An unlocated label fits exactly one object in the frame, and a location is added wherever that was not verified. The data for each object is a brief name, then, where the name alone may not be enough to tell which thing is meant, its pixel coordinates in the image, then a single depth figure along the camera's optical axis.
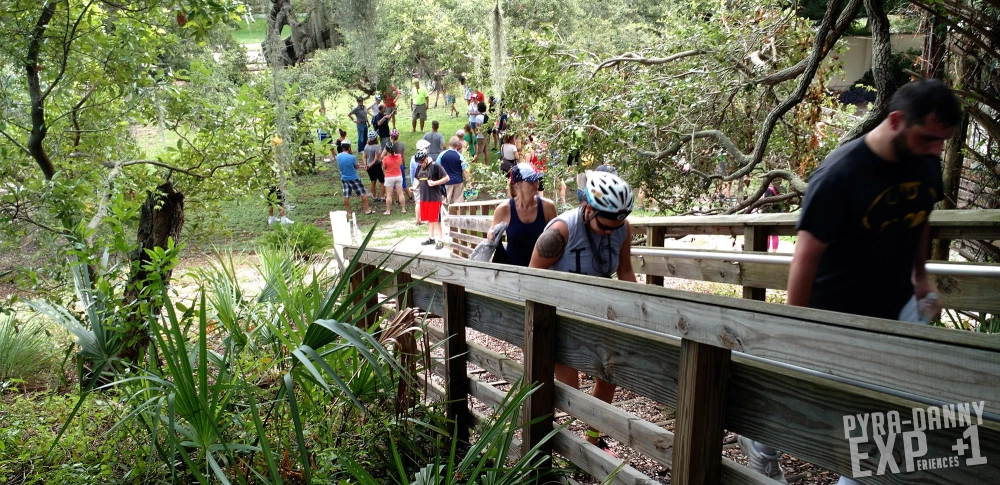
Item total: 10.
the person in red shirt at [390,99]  22.90
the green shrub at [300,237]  11.75
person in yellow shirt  25.28
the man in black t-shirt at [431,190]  13.42
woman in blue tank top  4.99
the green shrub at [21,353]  6.94
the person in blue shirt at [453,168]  14.10
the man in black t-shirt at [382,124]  20.06
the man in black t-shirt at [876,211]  2.58
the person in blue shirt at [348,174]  16.31
